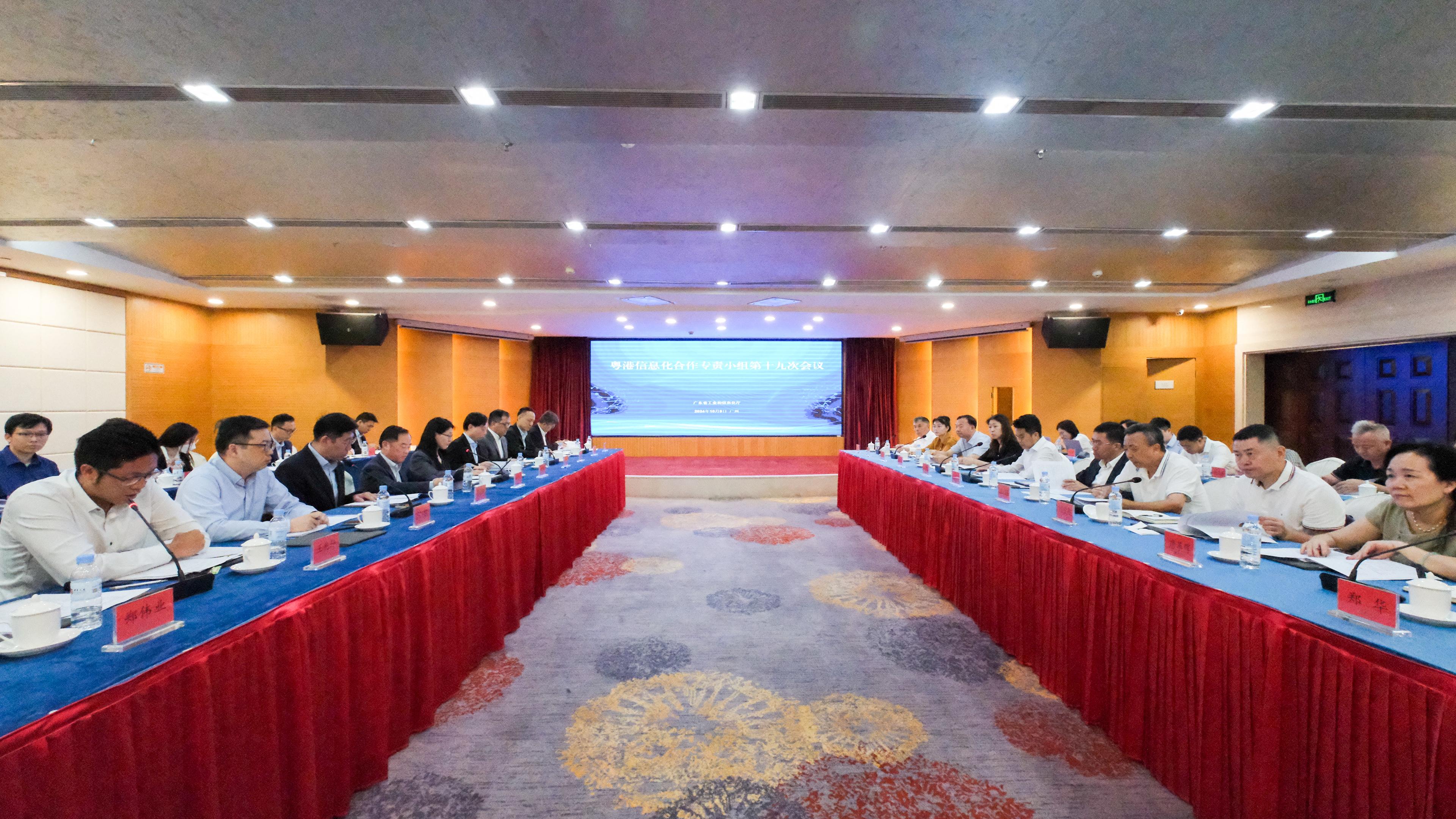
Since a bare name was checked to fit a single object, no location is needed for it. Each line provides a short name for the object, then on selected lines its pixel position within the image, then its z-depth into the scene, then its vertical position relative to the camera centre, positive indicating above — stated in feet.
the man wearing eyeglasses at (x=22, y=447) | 11.59 -0.90
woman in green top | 5.38 -1.00
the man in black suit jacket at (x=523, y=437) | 19.02 -1.09
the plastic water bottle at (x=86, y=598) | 4.10 -1.53
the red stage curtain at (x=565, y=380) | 33.71 +1.70
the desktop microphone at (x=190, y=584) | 4.81 -1.64
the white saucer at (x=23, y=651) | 3.59 -1.66
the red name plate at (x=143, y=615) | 3.80 -1.56
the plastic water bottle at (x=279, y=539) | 5.91 -1.49
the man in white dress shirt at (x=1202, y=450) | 13.41 -1.32
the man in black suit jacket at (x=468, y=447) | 15.26 -1.19
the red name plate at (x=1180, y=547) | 5.83 -1.57
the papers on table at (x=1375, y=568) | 5.09 -1.60
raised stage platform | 24.25 -3.52
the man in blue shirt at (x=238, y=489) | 7.07 -1.18
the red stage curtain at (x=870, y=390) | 34.42 +1.09
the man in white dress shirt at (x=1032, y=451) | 12.60 -1.09
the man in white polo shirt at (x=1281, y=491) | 7.34 -1.20
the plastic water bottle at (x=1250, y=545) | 5.69 -1.48
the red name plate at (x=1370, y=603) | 4.05 -1.55
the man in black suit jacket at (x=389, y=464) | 10.39 -1.16
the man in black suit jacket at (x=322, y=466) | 9.34 -1.08
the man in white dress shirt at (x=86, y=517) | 4.85 -1.05
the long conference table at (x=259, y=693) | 3.10 -2.19
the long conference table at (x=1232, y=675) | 3.70 -2.45
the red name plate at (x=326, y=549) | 5.81 -1.59
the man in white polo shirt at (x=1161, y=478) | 8.97 -1.24
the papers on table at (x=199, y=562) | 5.19 -1.66
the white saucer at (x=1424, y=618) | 4.11 -1.66
